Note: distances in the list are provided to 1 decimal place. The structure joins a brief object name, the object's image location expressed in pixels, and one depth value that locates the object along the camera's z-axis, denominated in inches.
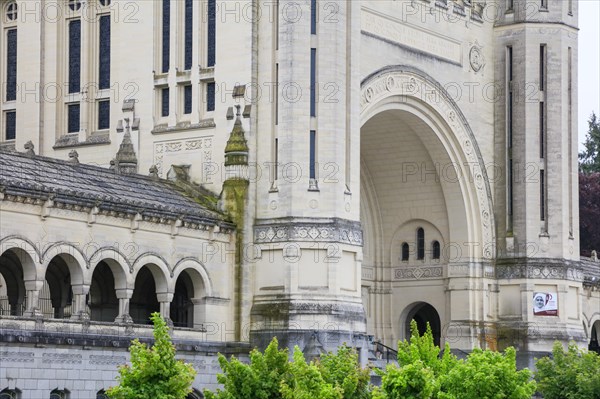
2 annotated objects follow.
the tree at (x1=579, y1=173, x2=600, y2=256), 4033.0
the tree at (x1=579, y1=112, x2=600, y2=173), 4537.4
